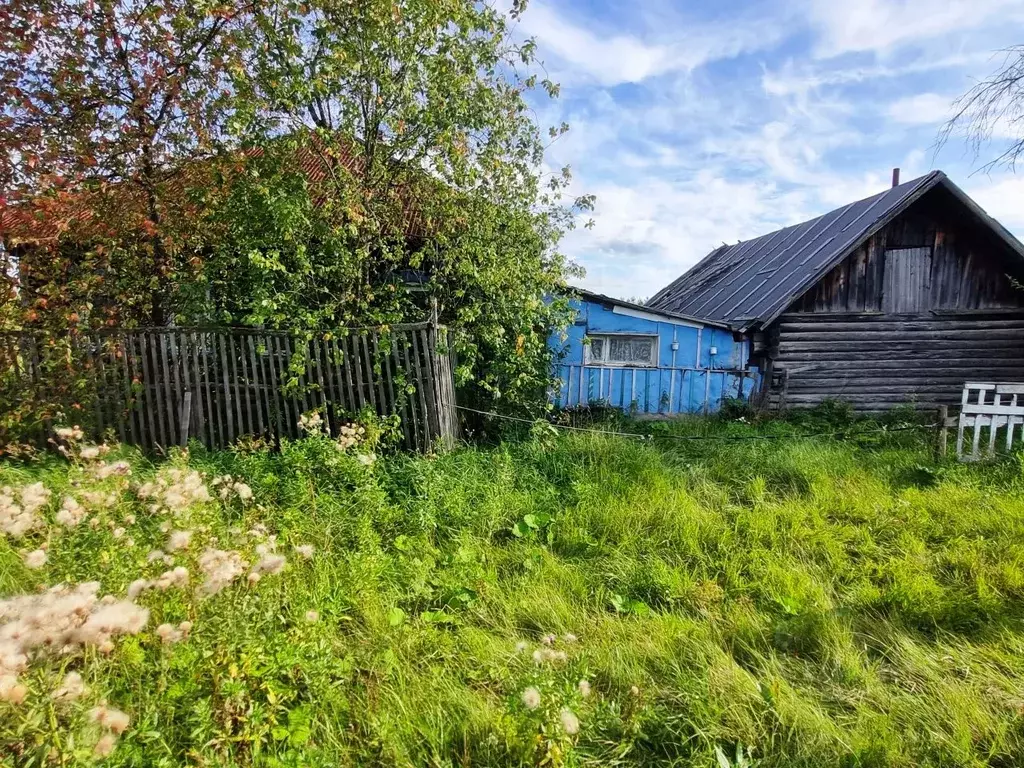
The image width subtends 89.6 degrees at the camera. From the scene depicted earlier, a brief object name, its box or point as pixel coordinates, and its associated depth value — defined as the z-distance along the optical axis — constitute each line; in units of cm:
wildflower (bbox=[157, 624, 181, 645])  198
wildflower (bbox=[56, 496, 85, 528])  268
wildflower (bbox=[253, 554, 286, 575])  223
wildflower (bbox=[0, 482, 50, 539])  252
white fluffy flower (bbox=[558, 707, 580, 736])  204
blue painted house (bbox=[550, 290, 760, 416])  1026
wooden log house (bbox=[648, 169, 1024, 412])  1049
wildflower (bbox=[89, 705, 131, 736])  167
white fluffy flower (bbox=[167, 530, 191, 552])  219
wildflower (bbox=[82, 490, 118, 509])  307
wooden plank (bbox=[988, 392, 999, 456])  648
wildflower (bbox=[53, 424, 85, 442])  382
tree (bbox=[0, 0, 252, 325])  529
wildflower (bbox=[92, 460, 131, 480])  313
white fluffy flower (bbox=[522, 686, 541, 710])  208
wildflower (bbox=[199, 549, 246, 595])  209
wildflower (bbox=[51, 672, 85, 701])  163
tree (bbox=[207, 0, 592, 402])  589
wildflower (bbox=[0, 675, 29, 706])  140
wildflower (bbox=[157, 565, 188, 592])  208
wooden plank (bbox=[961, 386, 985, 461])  650
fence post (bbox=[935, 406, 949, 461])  653
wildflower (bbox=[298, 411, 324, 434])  503
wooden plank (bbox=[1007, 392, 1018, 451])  650
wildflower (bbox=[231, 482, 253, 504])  309
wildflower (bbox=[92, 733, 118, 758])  161
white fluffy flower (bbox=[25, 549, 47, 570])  217
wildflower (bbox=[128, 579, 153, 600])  201
